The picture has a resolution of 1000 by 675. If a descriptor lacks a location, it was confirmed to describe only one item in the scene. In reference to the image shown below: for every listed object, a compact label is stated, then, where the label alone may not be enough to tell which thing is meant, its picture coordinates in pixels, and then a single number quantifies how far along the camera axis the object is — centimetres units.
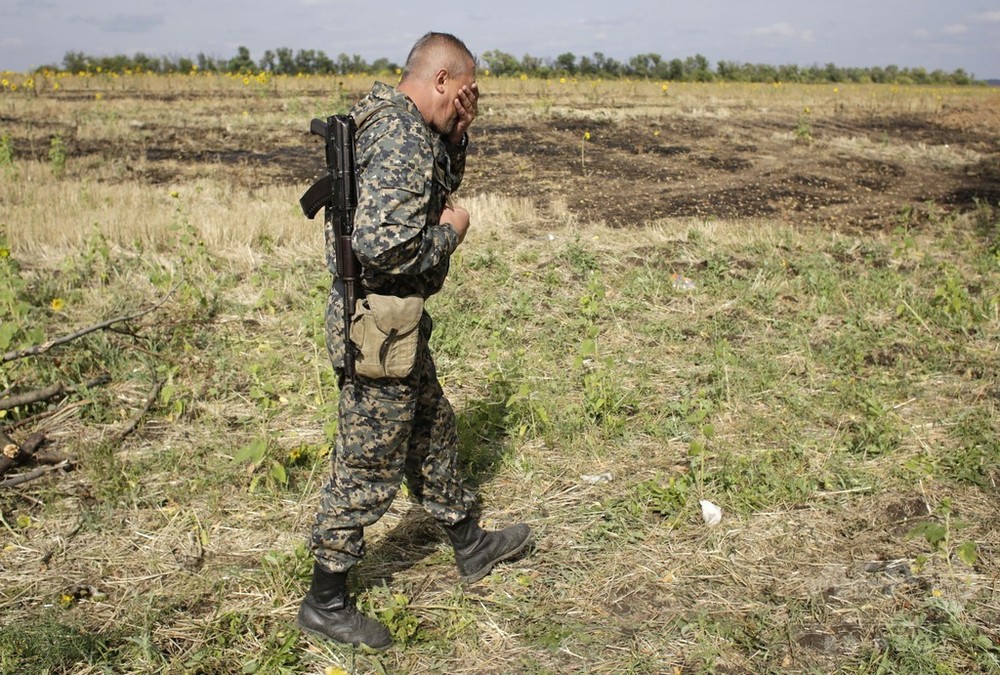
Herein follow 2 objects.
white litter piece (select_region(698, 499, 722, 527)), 340
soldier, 231
